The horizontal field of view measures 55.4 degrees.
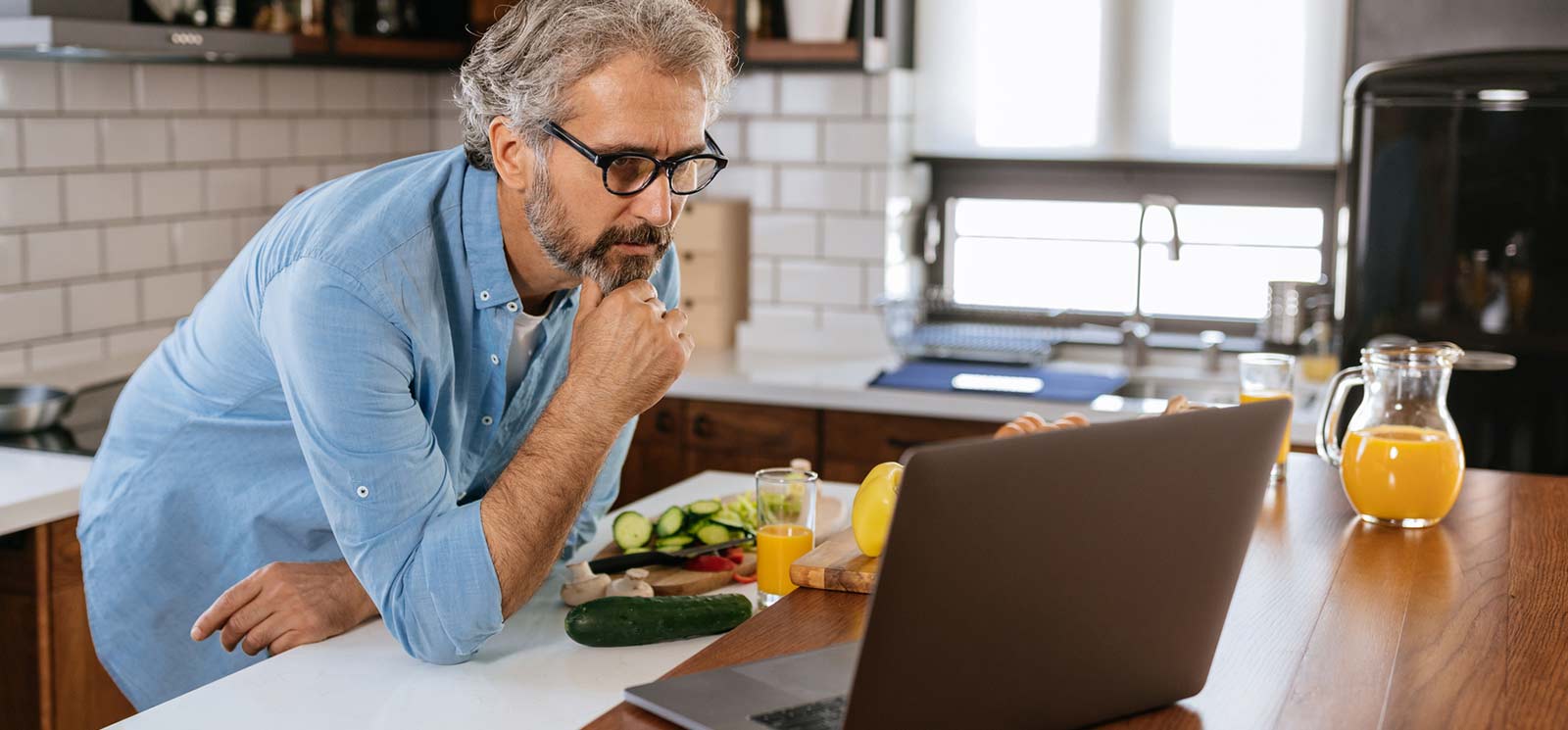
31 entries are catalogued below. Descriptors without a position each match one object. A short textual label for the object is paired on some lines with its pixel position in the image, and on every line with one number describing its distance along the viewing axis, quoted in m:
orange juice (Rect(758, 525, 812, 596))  1.54
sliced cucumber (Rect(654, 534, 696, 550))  1.78
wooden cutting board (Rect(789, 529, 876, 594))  1.39
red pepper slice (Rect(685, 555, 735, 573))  1.71
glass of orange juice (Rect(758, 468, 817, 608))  1.54
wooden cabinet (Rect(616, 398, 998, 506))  3.30
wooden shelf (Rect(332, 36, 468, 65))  3.52
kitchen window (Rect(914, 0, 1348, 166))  3.50
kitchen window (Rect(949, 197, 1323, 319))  3.71
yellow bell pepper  1.44
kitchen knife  1.71
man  1.47
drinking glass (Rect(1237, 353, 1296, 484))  1.87
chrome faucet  3.60
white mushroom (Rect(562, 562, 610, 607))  1.59
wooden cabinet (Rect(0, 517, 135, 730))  2.33
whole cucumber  1.47
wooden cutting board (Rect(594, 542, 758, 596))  1.66
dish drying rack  3.60
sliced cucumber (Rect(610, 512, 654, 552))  1.79
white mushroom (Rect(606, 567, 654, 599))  1.62
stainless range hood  2.54
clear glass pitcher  1.54
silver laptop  0.85
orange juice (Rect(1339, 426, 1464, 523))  1.53
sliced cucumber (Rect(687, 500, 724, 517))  1.82
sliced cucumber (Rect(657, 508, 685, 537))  1.79
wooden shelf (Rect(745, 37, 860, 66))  3.58
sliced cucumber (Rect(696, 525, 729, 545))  1.78
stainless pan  2.61
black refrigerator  2.75
